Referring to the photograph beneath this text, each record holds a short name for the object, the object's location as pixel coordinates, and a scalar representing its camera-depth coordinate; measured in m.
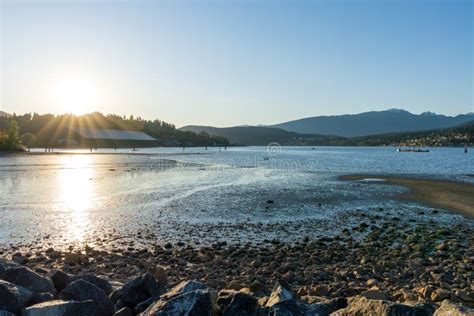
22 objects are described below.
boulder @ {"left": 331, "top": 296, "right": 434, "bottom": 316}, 5.67
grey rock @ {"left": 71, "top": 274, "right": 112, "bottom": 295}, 8.49
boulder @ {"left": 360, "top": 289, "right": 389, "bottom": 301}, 8.19
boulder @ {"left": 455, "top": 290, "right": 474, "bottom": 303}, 9.12
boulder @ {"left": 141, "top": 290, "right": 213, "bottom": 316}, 5.97
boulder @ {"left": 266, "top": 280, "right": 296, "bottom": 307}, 6.59
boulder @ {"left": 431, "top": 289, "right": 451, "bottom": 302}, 9.13
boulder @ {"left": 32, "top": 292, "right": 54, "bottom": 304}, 7.16
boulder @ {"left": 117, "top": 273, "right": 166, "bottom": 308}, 7.41
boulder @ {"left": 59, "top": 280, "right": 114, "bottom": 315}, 7.20
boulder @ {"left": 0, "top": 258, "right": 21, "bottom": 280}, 8.05
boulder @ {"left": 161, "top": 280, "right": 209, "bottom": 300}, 6.60
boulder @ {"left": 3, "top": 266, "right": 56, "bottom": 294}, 7.88
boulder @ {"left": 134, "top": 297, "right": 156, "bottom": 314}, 7.03
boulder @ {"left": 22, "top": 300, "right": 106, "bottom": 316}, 6.19
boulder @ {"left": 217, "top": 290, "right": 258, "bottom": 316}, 6.56
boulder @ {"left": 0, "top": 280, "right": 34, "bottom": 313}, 6.57
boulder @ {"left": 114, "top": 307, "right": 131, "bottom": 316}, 6.71
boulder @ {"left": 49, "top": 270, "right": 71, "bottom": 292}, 8.65
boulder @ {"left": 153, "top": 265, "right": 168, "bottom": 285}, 9.88
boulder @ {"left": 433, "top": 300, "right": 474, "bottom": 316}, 5.43
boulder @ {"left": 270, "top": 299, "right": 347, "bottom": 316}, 6.28
